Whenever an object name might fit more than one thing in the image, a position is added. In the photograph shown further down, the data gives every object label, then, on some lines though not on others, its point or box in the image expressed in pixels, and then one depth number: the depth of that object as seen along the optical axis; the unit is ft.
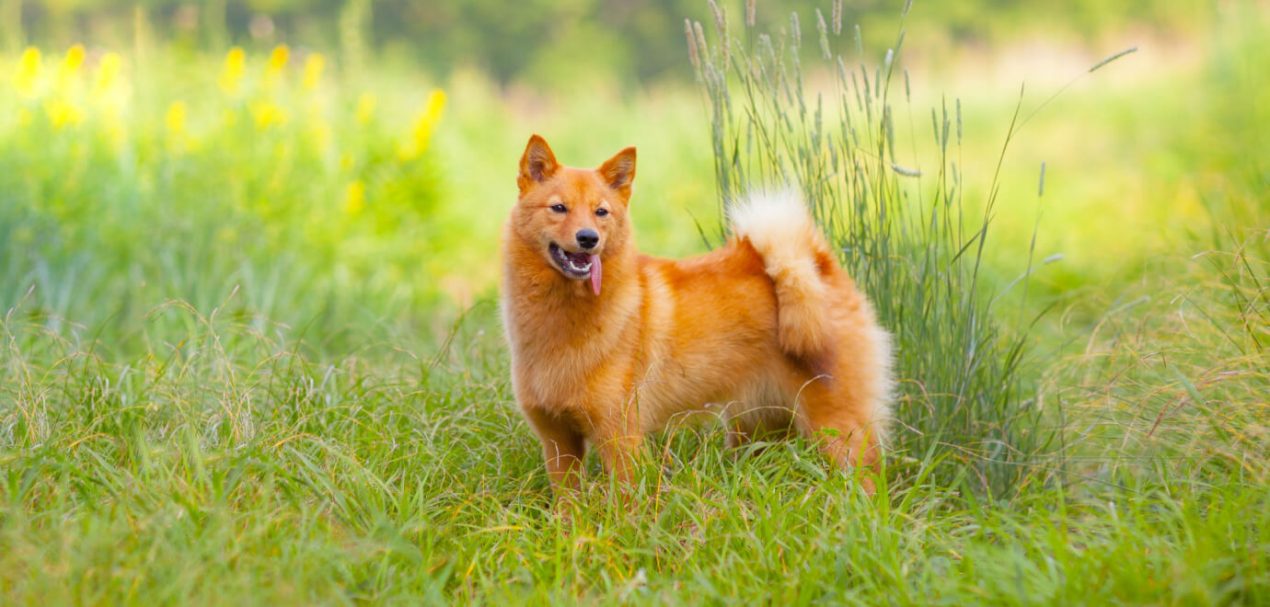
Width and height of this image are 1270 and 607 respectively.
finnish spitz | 20.99
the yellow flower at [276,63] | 45.85
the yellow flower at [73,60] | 43.50
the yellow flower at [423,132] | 46.91
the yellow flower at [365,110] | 47.60
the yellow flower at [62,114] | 40.24
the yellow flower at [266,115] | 43.19
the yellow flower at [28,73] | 41.98
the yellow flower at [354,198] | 43.73
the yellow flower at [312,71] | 47.44
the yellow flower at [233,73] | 45.11
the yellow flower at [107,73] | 43.34
